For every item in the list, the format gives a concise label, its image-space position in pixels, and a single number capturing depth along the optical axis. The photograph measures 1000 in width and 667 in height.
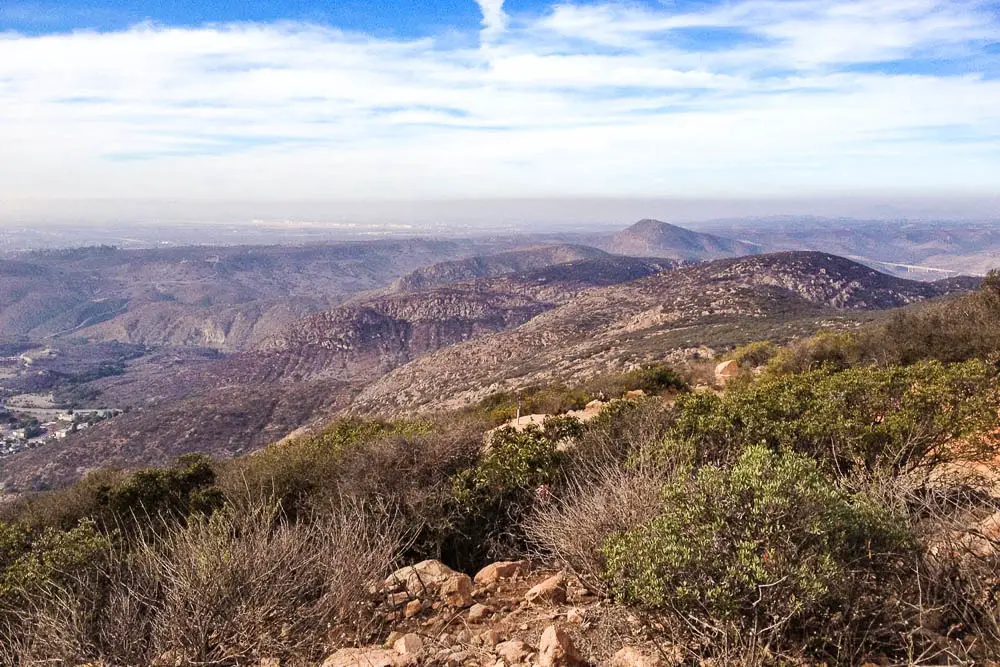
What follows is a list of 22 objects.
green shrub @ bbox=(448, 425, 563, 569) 9.75
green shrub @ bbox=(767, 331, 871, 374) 21.34
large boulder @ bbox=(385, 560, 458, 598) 7.19
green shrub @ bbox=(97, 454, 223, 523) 13.02
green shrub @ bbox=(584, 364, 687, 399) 23.42
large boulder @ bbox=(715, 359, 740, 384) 25.17
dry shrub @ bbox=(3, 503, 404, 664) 4.85
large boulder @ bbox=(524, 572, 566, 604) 6.60
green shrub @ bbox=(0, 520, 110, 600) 6.40
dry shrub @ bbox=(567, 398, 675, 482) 10.81
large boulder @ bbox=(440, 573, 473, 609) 6.89
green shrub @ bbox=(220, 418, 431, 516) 12.05
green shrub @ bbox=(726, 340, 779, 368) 27.77
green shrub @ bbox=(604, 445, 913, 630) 4.08
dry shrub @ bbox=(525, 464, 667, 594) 6.14
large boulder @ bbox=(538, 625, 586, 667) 4.76
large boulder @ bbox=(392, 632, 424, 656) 5.38
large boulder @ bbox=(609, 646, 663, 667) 4.60
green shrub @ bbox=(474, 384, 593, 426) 23.23
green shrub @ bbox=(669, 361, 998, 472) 9.02
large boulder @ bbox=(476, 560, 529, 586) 7.56
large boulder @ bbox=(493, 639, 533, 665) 5.16
